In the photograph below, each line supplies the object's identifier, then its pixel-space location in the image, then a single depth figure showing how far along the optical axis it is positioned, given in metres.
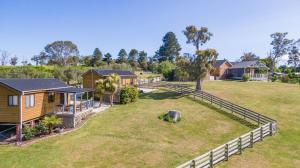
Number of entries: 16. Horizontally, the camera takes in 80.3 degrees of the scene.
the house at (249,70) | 42.48
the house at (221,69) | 44.34
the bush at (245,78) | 39.12
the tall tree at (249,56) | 75.99
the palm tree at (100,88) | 23.04
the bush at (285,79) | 42.61
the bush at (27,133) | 15.25
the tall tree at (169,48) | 80.08
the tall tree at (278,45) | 58.17
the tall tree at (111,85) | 23.21
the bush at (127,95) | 24.02
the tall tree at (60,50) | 73.51
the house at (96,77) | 26.86
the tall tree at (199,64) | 26.88
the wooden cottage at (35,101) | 16.01
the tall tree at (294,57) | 66.20
